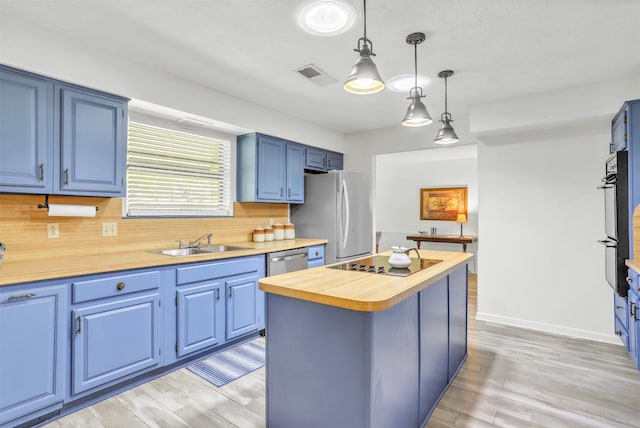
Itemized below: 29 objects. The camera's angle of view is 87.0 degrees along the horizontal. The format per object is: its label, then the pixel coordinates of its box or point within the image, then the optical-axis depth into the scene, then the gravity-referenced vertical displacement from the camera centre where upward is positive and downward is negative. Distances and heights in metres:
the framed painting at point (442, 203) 6.96 +0.25
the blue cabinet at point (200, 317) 2.57 -0.82
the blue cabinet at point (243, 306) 2.93 -0.83
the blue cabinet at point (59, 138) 2.03 +0.51
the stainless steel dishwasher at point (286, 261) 3.30 -0.48
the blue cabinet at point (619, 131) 2.67 +0.71
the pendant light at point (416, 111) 2.26 +0.72
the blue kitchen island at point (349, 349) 1.45 -0.64
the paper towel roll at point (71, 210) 2.30 +0.03
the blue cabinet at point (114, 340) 2.04 -0.82
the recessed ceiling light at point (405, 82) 2.90 +1.18
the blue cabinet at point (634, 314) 2.41 -0.74
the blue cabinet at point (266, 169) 3.71 +0.52
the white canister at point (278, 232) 4.16 -0.22
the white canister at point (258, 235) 3.87 -0.24
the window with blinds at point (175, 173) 3.01 +0.40
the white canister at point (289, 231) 4.27 -0.21
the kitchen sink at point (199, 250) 3.10 -0.34
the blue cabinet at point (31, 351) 1.78 -0.76
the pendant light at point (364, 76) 1.70 +0.71
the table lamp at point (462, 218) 6.70 -0.07
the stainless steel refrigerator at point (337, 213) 4.21 +0.02
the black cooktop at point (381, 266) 2.04 -0.34
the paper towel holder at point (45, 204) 2.35 +0.07
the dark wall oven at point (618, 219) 2.60 -0.04
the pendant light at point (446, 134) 2.73 +0.65
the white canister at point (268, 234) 3.99 -0.23
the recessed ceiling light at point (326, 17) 1.92 +1.19
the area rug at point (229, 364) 2.48 -1.19
